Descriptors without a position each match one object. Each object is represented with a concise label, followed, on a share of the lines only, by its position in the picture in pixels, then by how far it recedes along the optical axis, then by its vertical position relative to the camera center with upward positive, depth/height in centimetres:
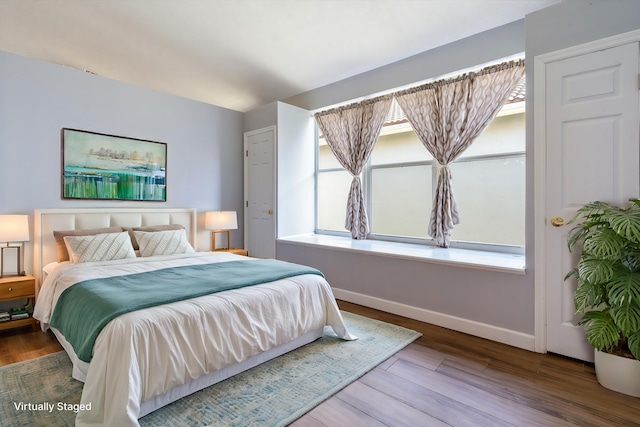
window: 295 +31
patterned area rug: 164 -110
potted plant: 173 -47
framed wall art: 324 +55
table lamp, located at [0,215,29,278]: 263 -12
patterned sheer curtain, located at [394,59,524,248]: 291 +103
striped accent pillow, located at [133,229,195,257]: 332 -32
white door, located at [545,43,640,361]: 206 +44
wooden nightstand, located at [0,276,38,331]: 264 -68
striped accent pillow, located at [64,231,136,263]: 288 -32
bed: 153 -63
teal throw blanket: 172 -51
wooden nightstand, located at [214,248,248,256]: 427 -53
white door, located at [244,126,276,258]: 437 +31
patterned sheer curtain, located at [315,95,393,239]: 386 +98
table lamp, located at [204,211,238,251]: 413 -10
